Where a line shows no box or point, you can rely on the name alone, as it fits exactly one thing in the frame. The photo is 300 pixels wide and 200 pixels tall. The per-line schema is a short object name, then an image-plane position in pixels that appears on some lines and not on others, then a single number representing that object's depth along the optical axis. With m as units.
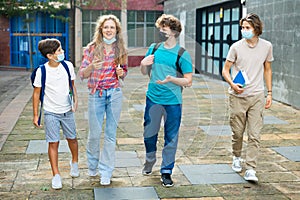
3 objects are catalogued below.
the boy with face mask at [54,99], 4.92
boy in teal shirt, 4.77
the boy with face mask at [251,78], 5.23
